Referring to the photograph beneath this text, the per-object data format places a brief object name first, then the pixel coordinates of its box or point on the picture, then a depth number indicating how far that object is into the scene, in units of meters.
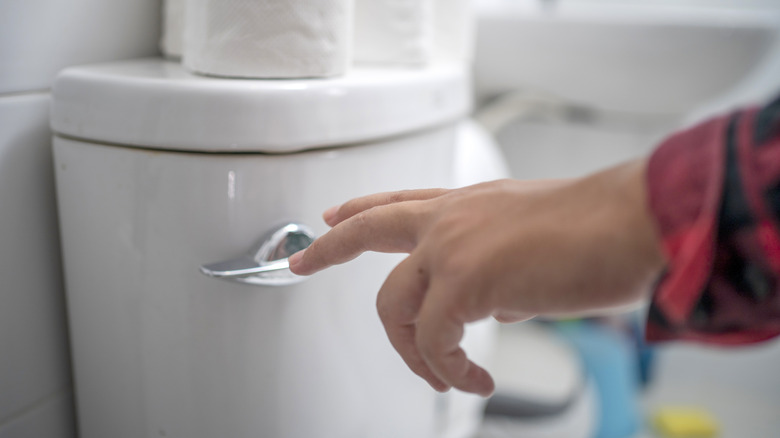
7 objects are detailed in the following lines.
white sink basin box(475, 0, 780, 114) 0.82
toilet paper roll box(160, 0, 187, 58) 0.45
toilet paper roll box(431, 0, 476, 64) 0.57
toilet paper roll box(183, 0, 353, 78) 0.36
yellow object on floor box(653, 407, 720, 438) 1.07
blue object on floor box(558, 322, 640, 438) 1.04
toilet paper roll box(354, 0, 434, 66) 0.48
